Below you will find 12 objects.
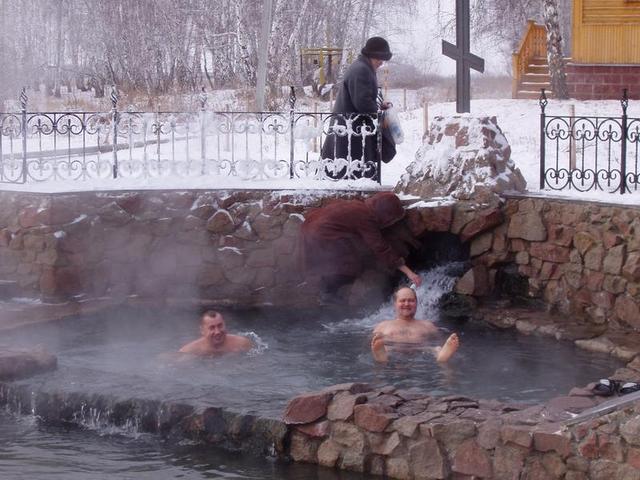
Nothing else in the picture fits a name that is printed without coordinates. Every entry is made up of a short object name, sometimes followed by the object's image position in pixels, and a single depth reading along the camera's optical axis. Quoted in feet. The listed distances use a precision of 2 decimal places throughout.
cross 40.57
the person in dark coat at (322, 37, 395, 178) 38.81
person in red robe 36.65
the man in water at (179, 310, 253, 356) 31.32
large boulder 37.70
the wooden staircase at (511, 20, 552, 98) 76.23
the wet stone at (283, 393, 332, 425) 23.61
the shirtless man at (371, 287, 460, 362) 32.86
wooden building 69.67
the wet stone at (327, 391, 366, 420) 23.21
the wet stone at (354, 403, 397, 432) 22.76
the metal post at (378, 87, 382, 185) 40.16
